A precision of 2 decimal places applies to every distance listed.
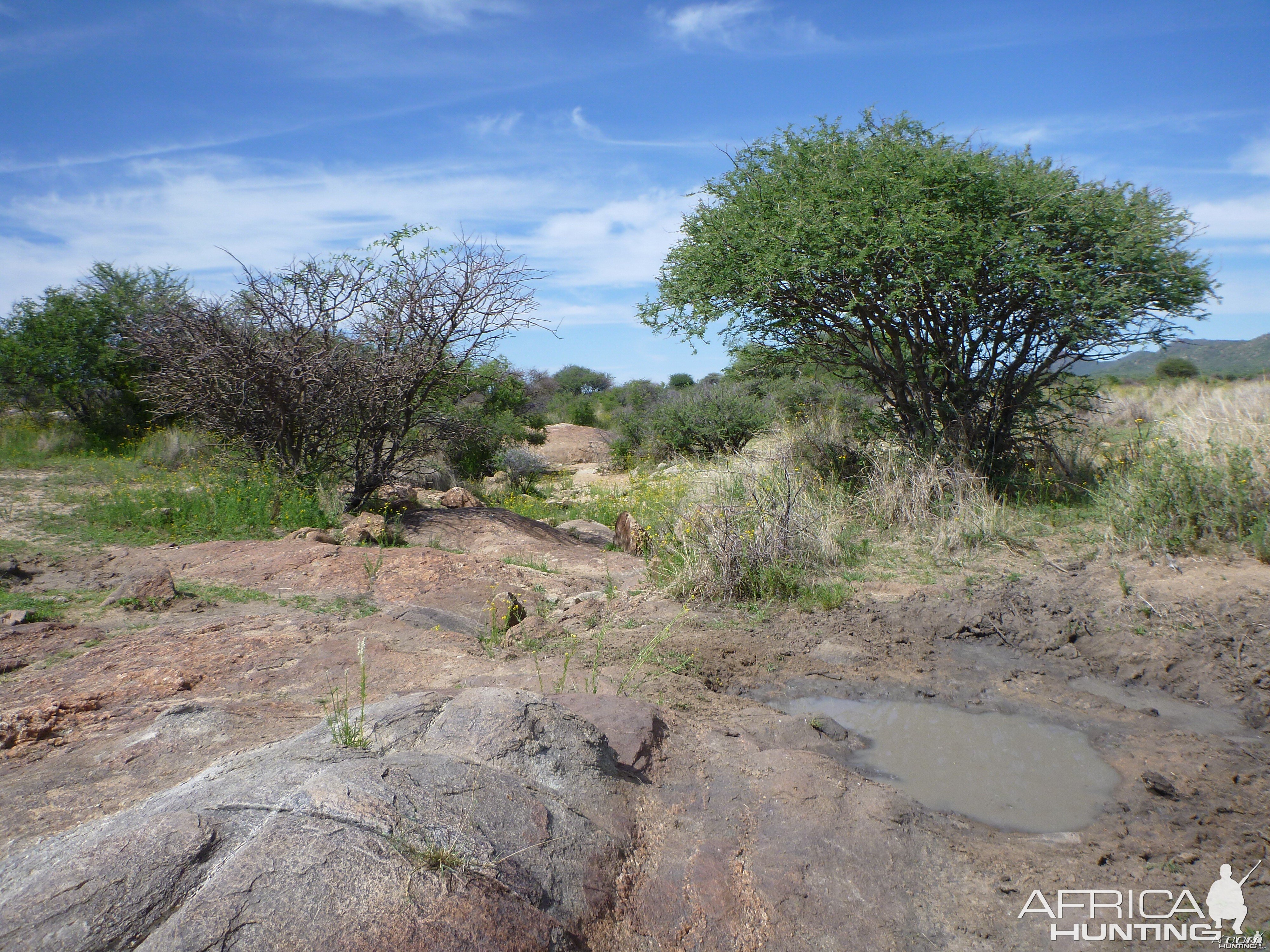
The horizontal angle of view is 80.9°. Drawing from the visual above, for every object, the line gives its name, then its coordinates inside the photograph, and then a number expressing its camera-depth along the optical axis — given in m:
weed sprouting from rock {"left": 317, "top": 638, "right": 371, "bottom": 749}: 3.04
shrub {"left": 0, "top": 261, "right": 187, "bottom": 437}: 15.48
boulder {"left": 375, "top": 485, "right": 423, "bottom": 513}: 10.12
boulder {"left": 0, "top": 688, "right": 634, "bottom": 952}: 2.07
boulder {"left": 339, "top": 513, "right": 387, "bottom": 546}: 8.41
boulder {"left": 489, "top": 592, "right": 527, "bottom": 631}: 5.90
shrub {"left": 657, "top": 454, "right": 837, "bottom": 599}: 6.66
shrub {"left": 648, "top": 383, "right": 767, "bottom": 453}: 16.95
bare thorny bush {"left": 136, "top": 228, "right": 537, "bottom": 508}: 9.41
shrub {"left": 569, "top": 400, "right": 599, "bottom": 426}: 27.98
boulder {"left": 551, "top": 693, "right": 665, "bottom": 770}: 3.64
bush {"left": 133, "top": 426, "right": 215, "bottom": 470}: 13.35
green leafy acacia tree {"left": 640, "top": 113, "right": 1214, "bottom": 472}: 8.18
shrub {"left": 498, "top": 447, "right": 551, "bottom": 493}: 15.75
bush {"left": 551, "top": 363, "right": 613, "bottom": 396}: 42.72
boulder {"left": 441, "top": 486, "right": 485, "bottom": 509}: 10.59
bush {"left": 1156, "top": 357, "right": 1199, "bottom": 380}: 27.92
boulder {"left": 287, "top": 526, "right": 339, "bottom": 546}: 8.05
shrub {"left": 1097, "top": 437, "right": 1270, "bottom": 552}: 6.57
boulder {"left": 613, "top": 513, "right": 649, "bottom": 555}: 8.61
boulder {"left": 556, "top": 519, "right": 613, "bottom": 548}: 10.13
